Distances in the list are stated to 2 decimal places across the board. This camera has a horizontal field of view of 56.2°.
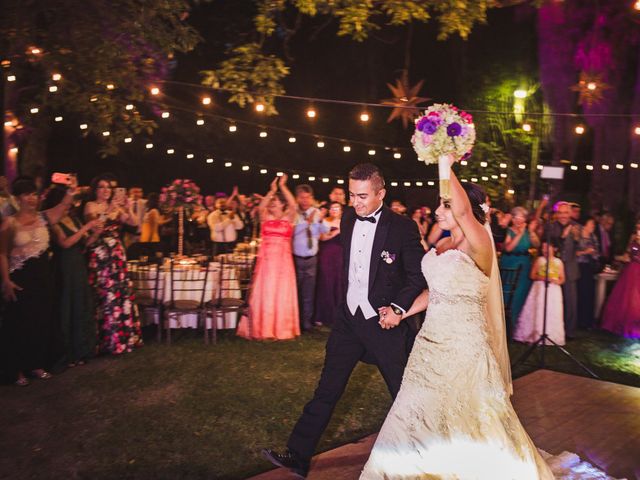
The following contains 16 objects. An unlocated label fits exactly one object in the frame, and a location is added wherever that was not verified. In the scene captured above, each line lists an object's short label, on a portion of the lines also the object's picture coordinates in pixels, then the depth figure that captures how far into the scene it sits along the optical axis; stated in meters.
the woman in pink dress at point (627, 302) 9.30
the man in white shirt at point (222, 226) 13.47
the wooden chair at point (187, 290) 8.09
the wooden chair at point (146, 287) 8.21
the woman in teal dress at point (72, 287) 6.66
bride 3.17
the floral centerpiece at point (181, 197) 9.95
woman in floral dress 7.12
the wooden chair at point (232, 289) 8.27
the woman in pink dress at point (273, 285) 8.39
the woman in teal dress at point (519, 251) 8.91
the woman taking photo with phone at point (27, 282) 6.13
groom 3.81
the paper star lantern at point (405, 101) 10.50
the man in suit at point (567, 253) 9.24
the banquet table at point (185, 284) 8.48
